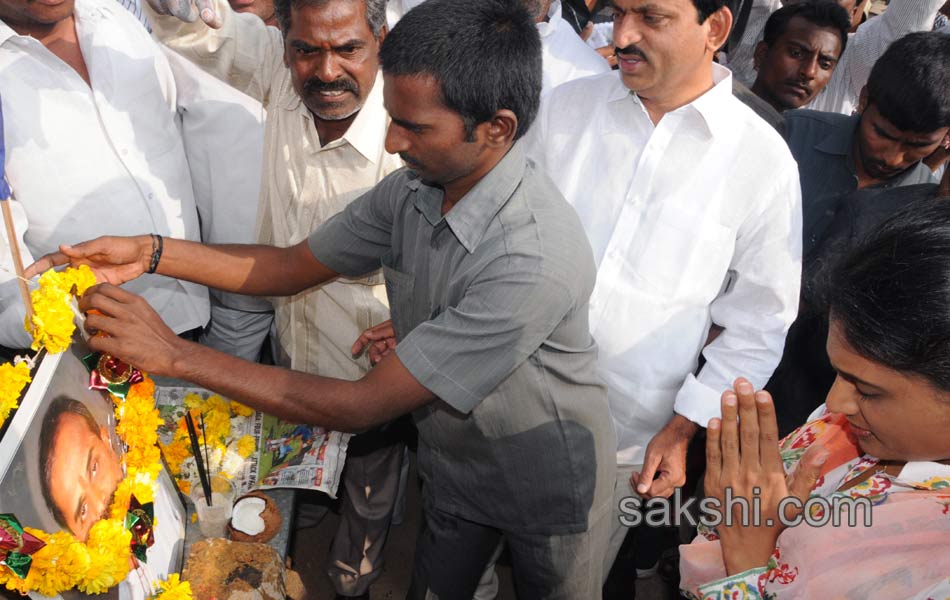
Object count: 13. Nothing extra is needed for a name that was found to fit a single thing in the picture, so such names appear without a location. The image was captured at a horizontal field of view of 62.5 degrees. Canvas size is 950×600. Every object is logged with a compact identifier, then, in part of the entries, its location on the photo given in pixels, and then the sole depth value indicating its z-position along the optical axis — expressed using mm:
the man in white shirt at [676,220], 2125
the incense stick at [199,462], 2293
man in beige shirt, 2281
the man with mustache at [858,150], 2662
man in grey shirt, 1688
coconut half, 2219
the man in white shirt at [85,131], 2330
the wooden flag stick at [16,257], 1624
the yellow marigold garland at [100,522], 1472
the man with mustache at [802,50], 3420
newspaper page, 2387
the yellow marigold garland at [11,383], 1505
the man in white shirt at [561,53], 2895
